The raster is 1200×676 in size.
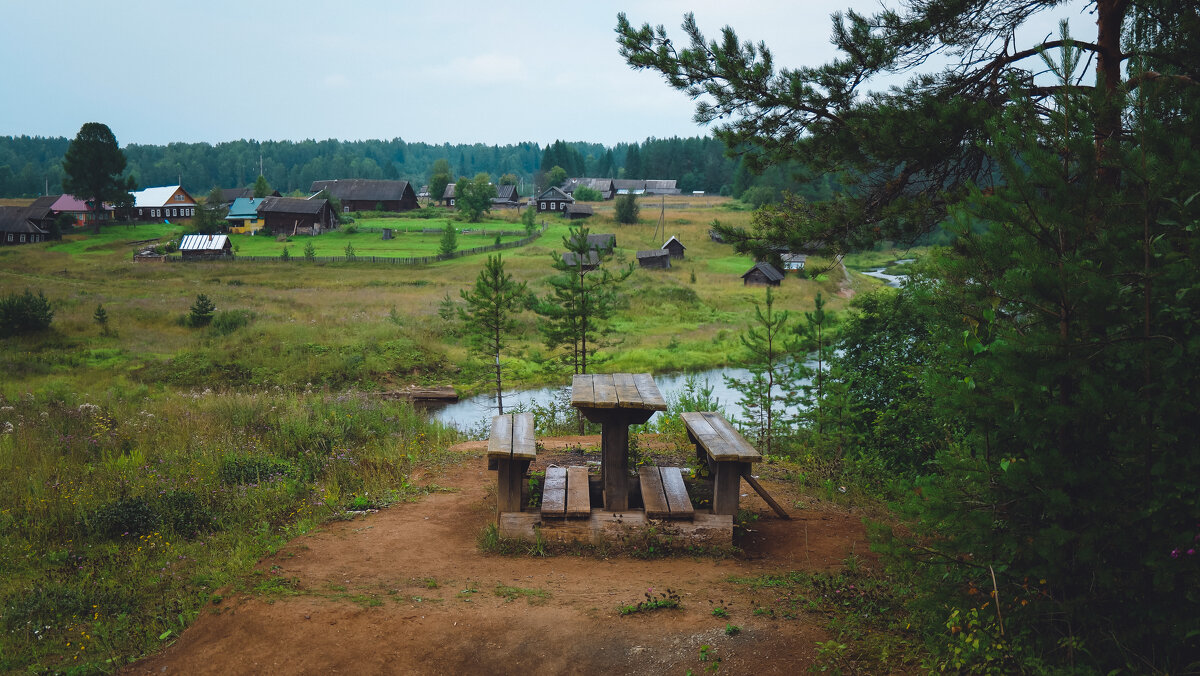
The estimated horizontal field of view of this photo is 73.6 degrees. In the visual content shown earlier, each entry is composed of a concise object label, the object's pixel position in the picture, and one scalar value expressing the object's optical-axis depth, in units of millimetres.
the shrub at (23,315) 24344
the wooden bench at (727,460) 6320
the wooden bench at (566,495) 6387
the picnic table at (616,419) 6613
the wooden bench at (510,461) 6550
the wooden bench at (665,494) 6438
